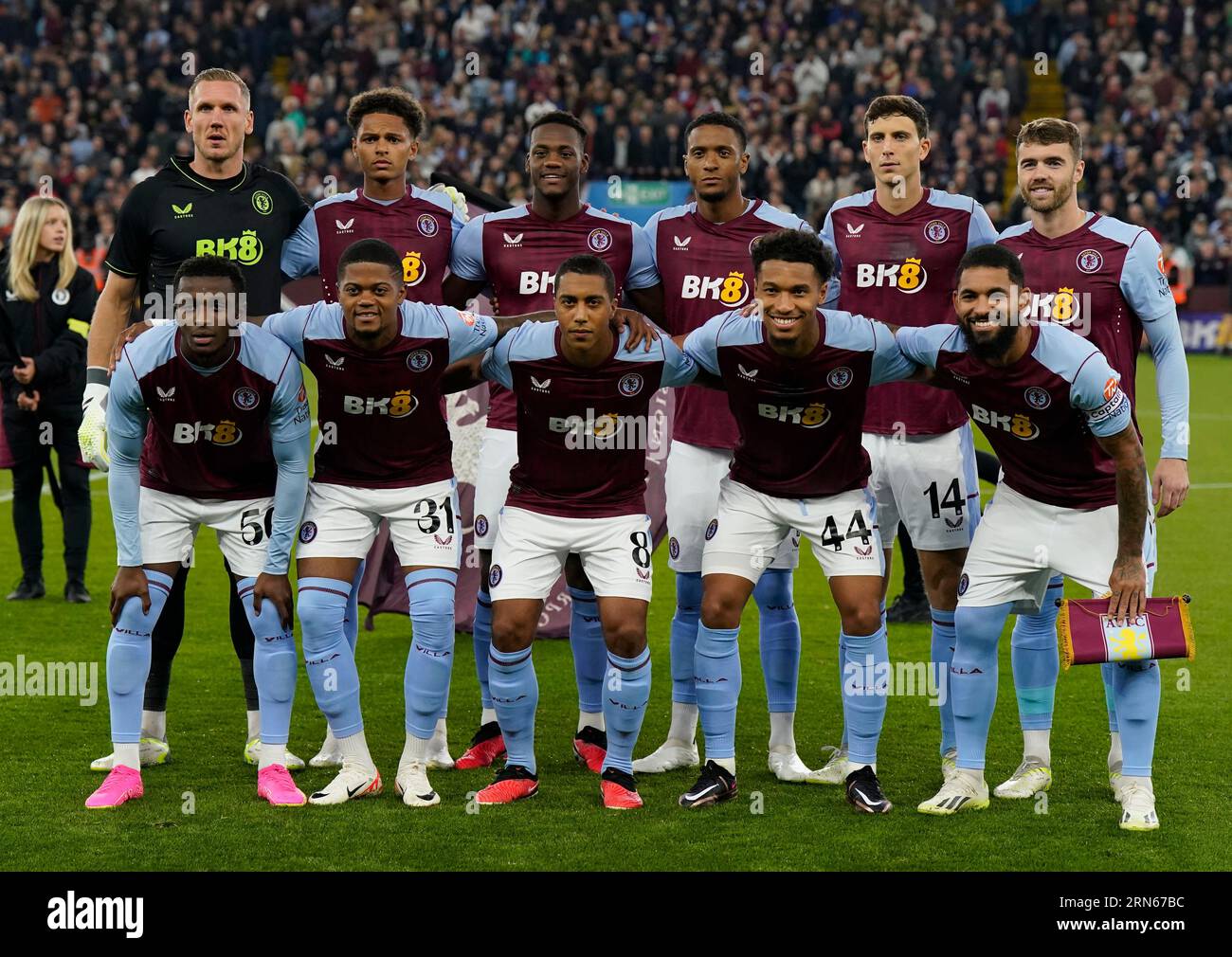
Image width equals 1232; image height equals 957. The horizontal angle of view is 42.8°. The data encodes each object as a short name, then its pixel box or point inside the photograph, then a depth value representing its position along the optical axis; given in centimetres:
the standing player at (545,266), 621
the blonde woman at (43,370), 904
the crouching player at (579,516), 562
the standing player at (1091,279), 564
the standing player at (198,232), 601
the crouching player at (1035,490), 522
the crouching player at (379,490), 560
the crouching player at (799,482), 552
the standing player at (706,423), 609
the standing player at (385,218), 622
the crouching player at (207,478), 550
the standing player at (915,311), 595
